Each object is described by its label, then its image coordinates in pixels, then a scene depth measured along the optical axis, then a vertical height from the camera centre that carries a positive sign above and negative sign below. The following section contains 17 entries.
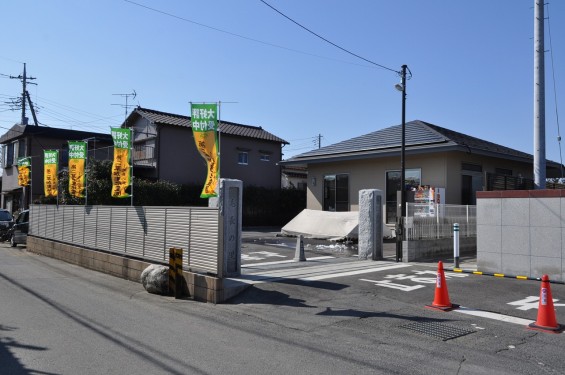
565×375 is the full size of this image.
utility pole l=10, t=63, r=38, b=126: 43.14 +10.44
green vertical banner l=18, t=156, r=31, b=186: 26.58 +1.59
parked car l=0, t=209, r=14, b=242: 25.81 -1.41
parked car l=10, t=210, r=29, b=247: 23.16 -1.39
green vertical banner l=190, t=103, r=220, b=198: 10.45 +1.62
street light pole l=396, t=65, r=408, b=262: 13.84 +0.32
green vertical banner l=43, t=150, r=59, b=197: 21.05 +1.37
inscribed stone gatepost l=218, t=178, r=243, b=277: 10.22 -0.42
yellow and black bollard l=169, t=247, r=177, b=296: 9.66 -1.39
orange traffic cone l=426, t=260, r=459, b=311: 7.91 -1.56
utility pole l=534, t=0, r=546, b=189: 12.05 +2.91
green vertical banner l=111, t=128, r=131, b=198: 15.38 +1.37
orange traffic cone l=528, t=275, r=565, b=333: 6.64 -1.56
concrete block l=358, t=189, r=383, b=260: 14.16 -0.61
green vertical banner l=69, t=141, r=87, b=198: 18.67 +1.43
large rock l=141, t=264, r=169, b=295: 9.89 -1.69
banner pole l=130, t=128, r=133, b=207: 15.37 +1.59
